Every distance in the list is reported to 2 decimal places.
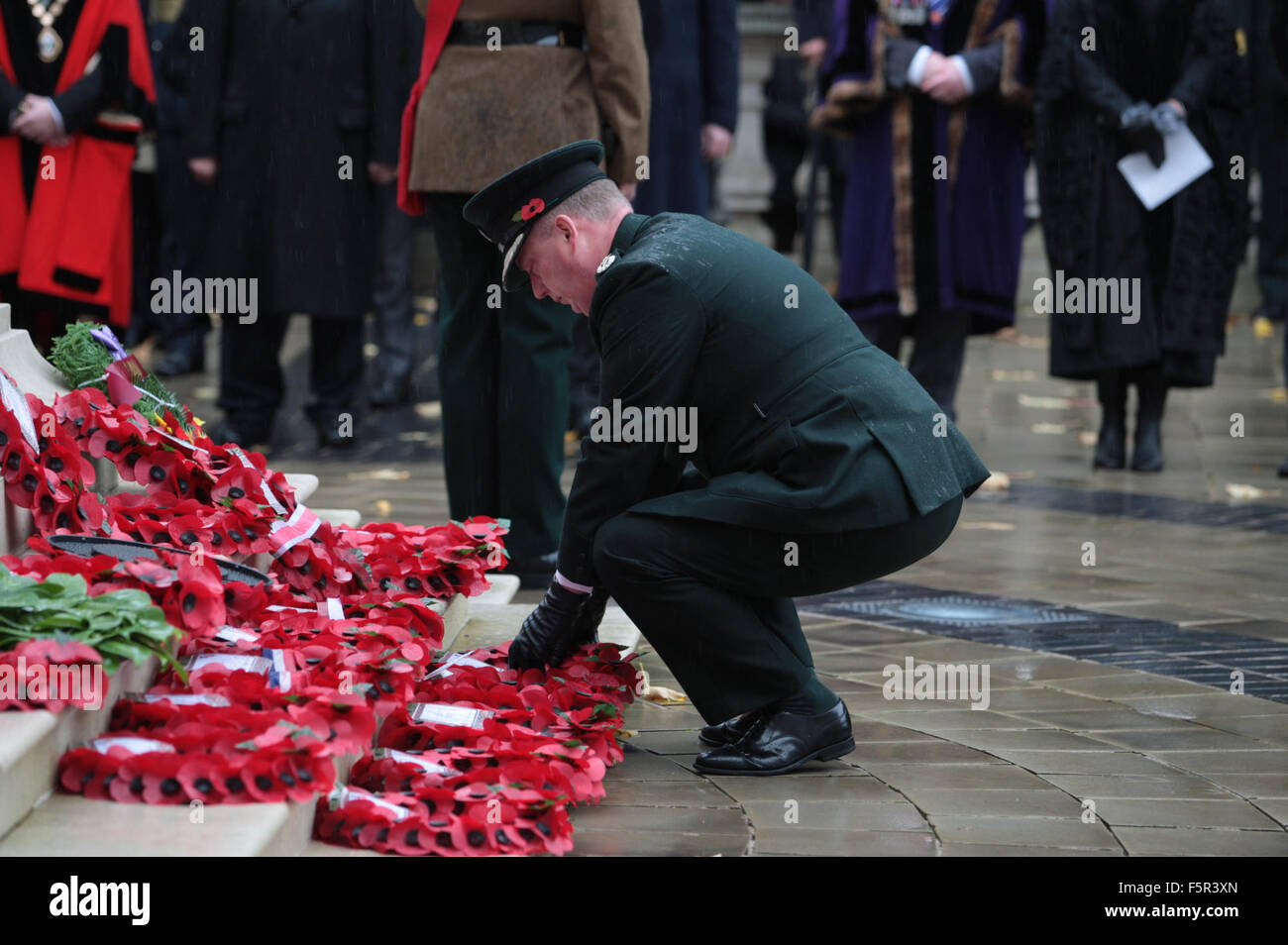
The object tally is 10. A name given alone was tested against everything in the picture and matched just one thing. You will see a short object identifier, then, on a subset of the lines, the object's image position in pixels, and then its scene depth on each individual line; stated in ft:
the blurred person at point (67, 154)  46.83
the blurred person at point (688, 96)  48.55
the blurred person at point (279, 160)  51.88
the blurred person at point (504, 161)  34.22
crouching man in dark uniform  23.61
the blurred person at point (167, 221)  63.67
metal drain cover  34.58
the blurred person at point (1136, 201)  50.83
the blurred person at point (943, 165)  52.03
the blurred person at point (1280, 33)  53.01
